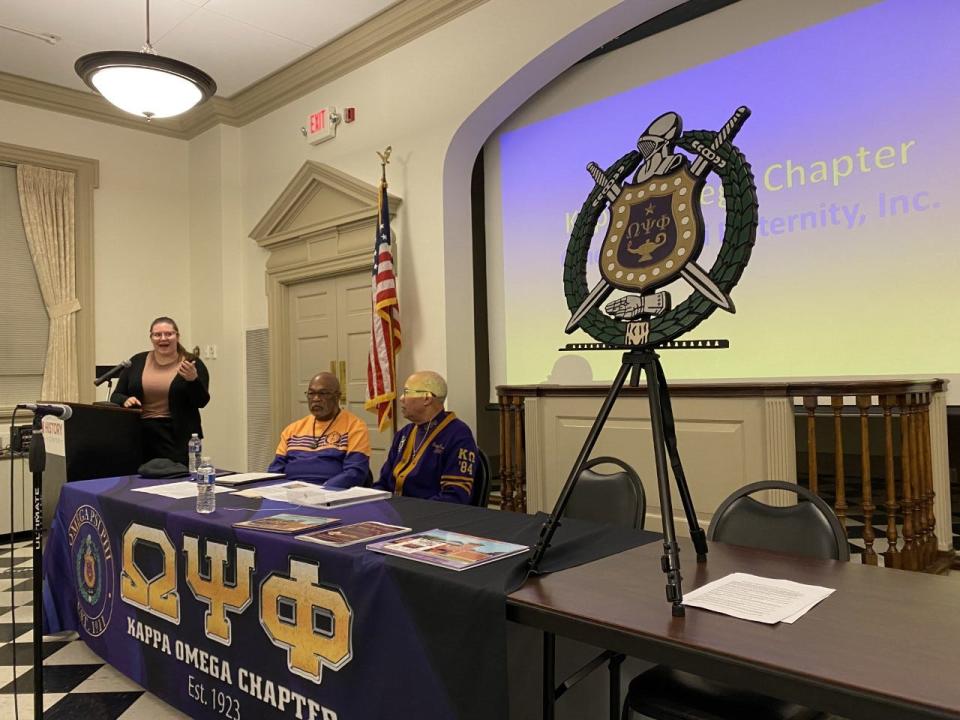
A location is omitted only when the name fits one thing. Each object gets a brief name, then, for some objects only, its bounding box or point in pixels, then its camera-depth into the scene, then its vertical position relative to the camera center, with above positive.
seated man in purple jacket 3.11 -0.32
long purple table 1.57 -0.61
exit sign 5.31 +1.91
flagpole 4.73 +1.31
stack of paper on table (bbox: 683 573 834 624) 1.32 -0.44
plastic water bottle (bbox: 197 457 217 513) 2.44 -0.36
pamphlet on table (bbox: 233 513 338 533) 2.11 -0.42
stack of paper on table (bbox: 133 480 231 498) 2.80 -0.41
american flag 4.66 +0.33
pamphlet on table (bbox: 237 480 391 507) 2.50 -0.41
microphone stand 1.96 -0.39
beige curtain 5.61 +1.04
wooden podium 3.30 -0.29
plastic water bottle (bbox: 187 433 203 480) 3.30 -0.31
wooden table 1.04 -0.45
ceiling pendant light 3.42 +1.52
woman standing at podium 4.08 -0.04
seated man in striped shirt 3.45 -0.30
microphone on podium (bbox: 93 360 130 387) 3.14 +0.07
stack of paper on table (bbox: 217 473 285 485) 3.10 -0.41
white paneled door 5.24 +0.35
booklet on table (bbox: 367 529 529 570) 1.70 -0.42
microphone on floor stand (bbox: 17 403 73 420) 2.12 -0.06
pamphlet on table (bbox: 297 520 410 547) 1.94 -0.42
